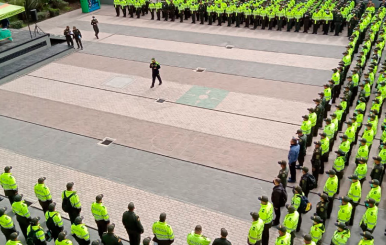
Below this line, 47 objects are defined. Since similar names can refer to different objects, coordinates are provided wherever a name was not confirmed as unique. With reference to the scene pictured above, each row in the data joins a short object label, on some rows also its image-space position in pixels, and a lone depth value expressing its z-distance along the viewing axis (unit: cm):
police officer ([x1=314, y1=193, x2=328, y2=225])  846
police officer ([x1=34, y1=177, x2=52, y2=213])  928
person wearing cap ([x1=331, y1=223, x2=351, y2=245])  766
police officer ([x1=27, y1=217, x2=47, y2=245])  806
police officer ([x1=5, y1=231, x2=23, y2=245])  751
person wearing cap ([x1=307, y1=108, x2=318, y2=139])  1213
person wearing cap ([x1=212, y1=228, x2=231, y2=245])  723
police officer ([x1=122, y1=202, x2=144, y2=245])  823
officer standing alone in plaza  1675
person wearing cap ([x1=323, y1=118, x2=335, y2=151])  1129
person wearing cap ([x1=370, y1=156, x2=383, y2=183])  965
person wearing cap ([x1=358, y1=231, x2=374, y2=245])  720
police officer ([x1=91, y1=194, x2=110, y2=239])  845
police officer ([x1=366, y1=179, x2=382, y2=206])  865
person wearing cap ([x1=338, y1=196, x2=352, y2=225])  822
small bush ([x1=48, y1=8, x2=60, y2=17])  2959
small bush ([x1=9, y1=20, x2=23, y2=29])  2687
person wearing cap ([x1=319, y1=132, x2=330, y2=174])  1077
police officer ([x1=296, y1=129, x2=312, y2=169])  1109
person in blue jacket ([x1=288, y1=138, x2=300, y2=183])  1055
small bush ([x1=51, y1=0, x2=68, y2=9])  3083
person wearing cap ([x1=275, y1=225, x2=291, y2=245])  740
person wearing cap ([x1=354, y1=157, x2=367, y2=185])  954
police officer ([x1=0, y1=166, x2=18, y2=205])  980
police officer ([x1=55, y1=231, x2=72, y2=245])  745
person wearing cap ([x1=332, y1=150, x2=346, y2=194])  995
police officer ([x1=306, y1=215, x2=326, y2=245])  778
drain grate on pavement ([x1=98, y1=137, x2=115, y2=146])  1349
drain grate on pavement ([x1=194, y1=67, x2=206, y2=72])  1898
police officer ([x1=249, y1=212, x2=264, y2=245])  771
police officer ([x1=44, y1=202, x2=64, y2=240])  844
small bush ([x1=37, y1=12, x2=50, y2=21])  2867
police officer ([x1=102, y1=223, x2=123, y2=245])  757
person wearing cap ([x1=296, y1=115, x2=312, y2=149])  1171
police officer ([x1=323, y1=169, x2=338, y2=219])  896
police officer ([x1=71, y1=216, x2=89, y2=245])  787
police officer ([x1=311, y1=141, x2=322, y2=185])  1029
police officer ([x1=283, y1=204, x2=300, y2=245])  782
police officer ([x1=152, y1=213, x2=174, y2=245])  783
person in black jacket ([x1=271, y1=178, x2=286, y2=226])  895
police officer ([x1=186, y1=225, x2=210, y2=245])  742
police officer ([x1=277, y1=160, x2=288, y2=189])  959
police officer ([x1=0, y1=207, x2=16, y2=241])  833
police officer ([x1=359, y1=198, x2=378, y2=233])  815
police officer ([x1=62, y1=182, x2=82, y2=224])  892
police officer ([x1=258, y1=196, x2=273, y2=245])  809
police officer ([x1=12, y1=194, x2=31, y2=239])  879
